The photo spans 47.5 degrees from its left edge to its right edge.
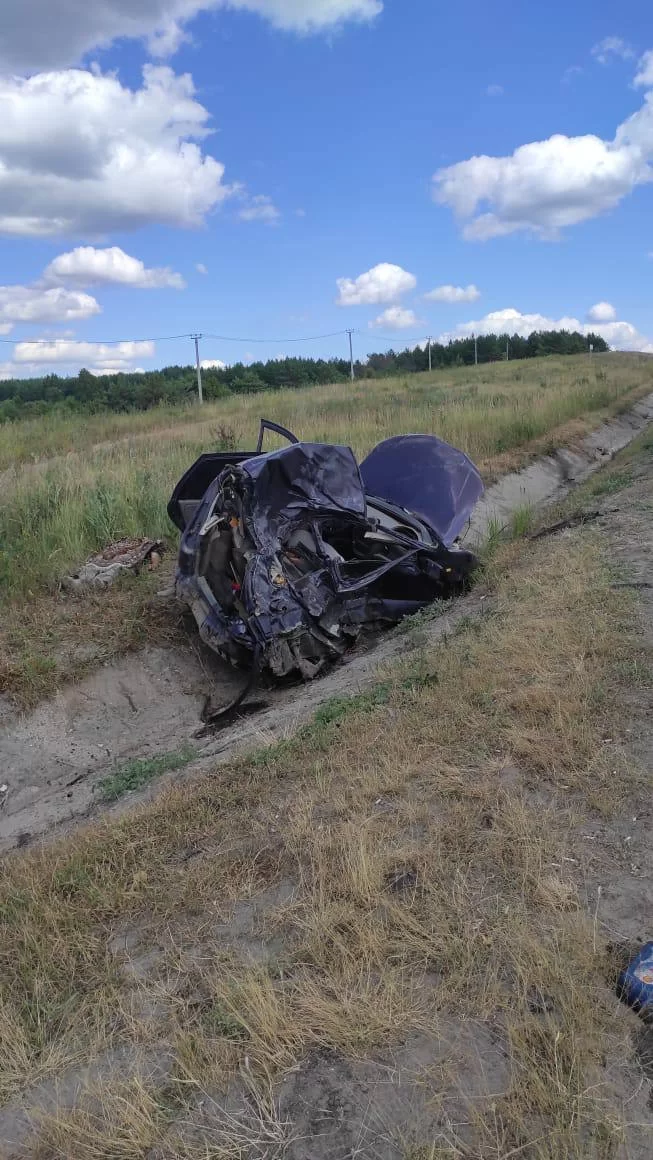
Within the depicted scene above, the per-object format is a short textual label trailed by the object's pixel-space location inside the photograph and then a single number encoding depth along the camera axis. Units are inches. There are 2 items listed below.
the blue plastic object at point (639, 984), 86.5
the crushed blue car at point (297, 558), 234.1
